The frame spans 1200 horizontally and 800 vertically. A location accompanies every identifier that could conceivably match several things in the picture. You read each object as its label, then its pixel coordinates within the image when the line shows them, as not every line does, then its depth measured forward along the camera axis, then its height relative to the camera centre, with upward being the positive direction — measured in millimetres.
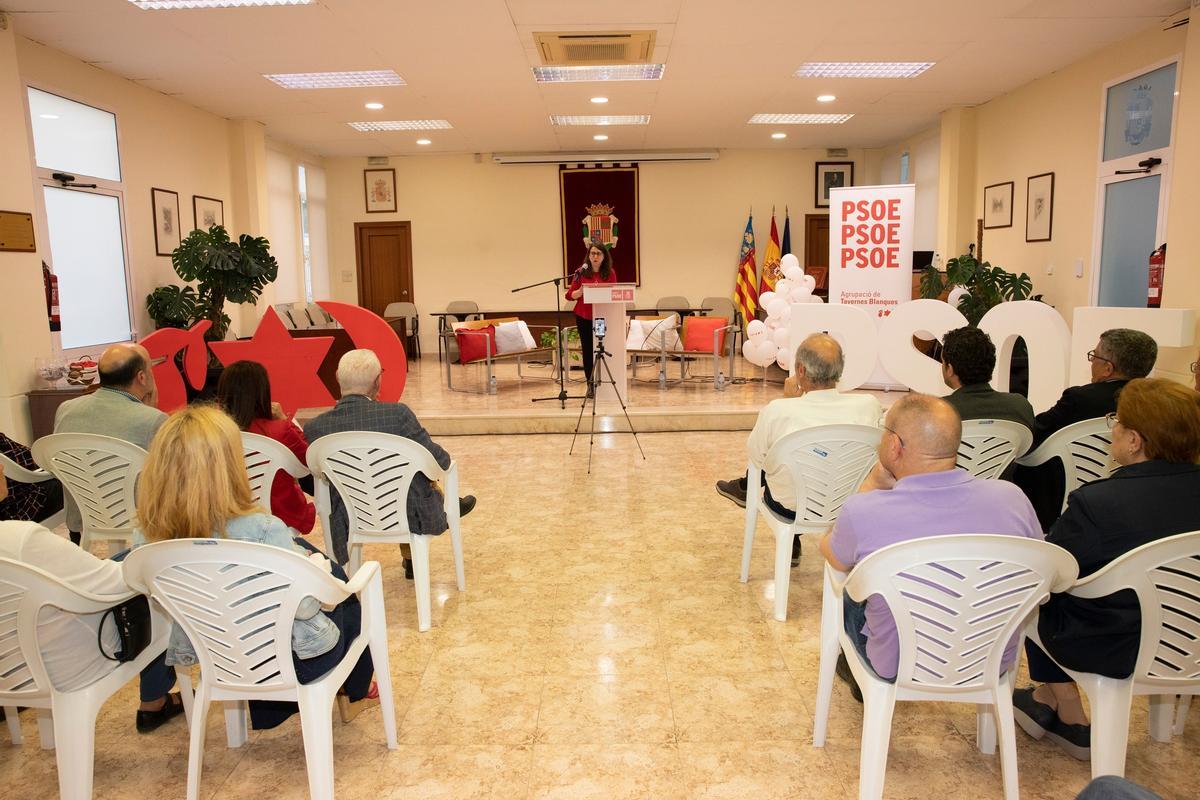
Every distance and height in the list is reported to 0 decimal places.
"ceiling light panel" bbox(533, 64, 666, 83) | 7293 +1801
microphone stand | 7431 -902
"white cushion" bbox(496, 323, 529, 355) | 8766 -690
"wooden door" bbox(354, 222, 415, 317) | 12734 +205
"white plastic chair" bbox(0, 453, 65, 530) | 3180 -764
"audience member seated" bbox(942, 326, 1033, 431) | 3100 -431
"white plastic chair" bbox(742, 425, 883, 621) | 3072 -751
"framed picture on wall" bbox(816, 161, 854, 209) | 12562 +1443
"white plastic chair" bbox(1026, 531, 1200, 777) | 1850 -847
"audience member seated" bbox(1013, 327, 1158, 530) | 3102 -487
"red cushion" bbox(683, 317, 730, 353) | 8898 -650
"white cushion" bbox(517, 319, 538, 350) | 9062 -696
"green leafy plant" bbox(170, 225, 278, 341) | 7562 +79
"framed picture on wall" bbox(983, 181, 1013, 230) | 8602 +687
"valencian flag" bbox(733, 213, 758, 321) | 11547 -152
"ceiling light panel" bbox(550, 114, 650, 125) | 9578 +1822
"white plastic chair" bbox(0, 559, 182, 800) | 1837 -939
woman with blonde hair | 1947 -535
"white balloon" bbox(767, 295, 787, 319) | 8203 -348
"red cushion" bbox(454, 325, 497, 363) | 8516 -713
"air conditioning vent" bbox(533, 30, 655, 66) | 6137 +1750
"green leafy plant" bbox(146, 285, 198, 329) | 7602 -261
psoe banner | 7867 +232
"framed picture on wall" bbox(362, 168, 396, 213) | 12531 +1299
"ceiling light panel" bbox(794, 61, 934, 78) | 7285 +1824
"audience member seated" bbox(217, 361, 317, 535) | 3209 -569
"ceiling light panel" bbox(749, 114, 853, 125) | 9844 +1853
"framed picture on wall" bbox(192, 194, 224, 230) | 8594 +692
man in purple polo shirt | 1926 -549
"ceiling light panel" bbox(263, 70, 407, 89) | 7320 +1778
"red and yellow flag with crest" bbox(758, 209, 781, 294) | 11883 +105
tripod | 6184 -880
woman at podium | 7227 -66
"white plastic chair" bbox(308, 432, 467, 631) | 3094 -788
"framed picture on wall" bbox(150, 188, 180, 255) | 7828 +546
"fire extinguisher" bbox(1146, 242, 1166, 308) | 5910 -29
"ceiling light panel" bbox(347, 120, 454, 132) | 9798 +1802
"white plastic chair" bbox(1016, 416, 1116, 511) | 2967 -667
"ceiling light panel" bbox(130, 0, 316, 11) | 5280 +1756
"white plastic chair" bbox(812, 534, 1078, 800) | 1812 -778
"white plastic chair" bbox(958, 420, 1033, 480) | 3057 -658
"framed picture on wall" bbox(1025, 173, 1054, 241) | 7773 +594
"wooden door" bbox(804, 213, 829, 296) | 12648 +489
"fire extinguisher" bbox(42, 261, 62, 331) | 6031 -110
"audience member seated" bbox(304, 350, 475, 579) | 3230 -587
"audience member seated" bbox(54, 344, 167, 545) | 3191 -508
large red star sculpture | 5496 -554
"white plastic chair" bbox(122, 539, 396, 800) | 1884 -798
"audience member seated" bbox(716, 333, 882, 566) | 3238 -540
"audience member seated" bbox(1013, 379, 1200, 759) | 1945 -584
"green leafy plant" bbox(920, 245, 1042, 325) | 7629 -128
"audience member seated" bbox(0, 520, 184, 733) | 1877 -778
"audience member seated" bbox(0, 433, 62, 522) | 3215 -866
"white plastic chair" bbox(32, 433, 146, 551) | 3053 -749
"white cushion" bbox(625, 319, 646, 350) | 9031 -710
